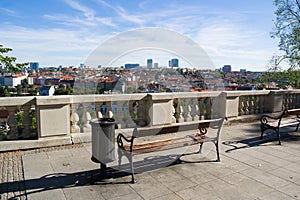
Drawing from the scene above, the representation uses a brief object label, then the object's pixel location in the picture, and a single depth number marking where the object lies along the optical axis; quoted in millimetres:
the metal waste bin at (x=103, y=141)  3972
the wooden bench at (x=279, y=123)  6437
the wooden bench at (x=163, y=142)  4047
